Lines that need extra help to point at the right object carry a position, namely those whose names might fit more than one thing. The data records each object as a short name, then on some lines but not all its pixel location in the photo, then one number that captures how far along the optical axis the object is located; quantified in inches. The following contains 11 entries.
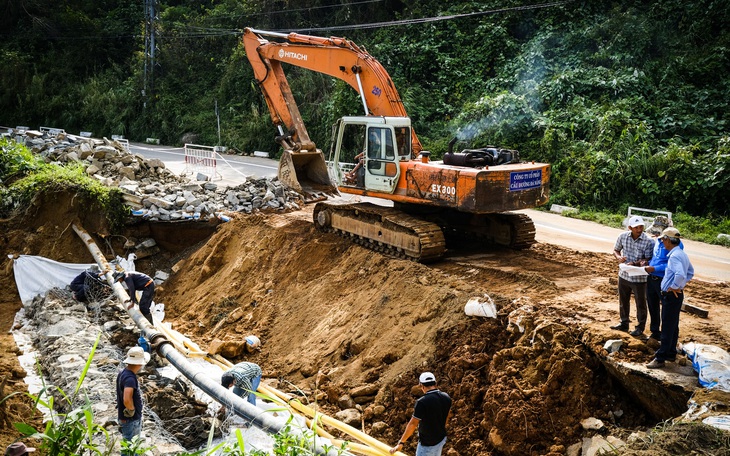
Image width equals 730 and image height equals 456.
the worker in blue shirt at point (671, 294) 272.7
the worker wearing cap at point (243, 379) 323.6
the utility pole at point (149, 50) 1156.1
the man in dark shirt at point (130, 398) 270.1
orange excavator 418.0
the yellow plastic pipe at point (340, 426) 279.3
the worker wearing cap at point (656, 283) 291.6
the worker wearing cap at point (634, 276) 303.0
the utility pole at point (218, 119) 1146.0
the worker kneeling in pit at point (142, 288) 434.3
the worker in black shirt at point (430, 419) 255.3
